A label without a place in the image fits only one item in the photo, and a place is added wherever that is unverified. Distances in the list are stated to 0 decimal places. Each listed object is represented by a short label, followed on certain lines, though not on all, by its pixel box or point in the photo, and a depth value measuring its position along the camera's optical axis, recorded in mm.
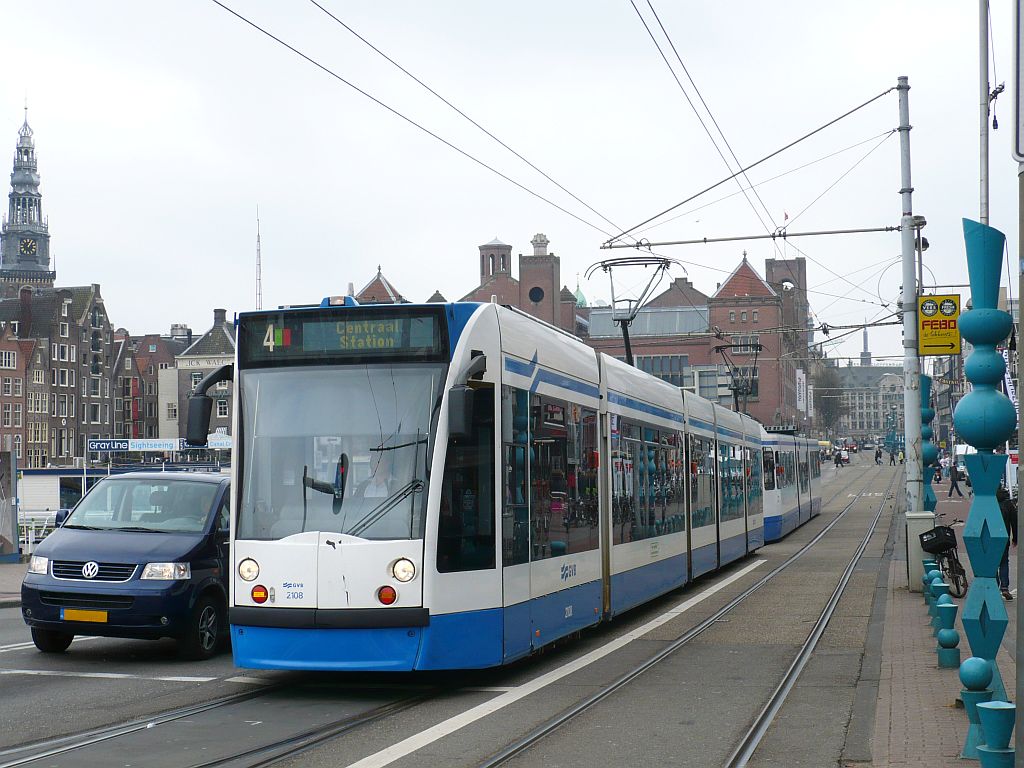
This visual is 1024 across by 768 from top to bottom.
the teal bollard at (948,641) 10711
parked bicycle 15023
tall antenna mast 74819
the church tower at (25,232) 171125
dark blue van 11484
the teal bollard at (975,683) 6938
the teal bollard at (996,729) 6094
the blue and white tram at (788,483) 32688
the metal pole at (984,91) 16875
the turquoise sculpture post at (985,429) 6914
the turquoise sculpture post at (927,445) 21202
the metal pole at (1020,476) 4840
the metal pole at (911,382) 18812
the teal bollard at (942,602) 10766
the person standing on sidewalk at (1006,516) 17625
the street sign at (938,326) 18984
